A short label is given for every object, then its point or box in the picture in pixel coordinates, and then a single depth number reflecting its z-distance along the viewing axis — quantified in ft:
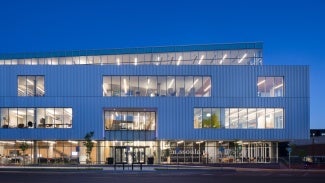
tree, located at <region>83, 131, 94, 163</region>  209.79
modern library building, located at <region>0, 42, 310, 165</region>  214.48
